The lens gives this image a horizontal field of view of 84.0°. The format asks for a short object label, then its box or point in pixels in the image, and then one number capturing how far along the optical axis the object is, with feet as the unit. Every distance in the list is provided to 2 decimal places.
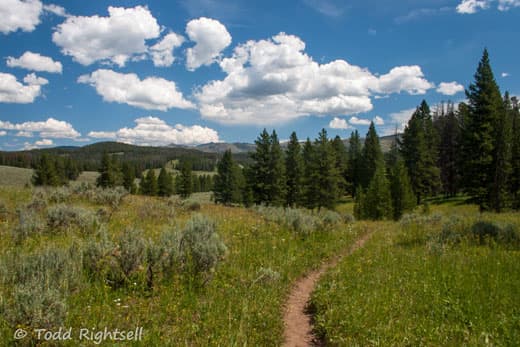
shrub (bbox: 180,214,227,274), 20.61
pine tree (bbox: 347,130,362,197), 203.72
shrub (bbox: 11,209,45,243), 23.40
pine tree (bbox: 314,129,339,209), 142.41
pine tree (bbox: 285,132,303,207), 168.66
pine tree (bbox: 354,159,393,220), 106.32
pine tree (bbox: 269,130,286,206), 147.23
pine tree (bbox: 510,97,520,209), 110.11
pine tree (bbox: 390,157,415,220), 109.40
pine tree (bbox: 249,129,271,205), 146.61
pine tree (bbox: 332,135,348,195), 203.92
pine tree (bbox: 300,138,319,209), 144.87
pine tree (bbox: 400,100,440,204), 147.02
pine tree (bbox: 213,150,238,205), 199.82
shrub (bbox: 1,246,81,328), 11.83
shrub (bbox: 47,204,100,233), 27.14
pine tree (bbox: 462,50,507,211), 88.74
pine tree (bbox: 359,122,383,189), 183.32
